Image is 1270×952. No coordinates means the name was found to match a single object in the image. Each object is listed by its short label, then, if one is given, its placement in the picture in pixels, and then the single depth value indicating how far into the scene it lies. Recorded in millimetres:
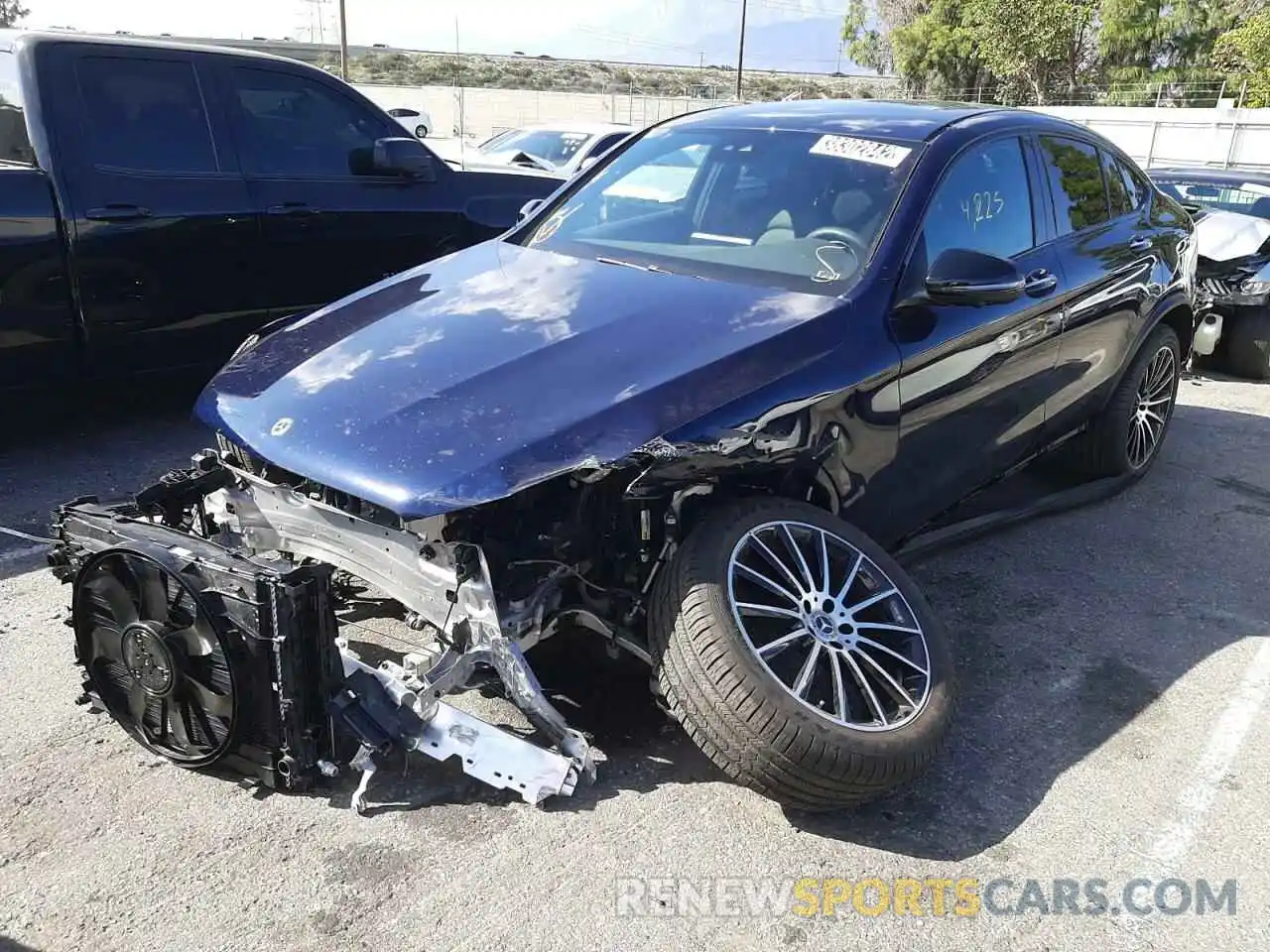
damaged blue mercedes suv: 2680
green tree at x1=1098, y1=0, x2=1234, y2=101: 43281
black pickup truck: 4797
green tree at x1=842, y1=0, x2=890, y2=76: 59000
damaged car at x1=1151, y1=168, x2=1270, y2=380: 7527
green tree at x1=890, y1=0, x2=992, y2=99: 47219
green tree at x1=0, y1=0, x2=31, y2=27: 45888
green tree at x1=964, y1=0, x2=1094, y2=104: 42344
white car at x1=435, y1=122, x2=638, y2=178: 11203
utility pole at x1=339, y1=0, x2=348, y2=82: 42766
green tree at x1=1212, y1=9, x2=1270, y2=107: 34656
